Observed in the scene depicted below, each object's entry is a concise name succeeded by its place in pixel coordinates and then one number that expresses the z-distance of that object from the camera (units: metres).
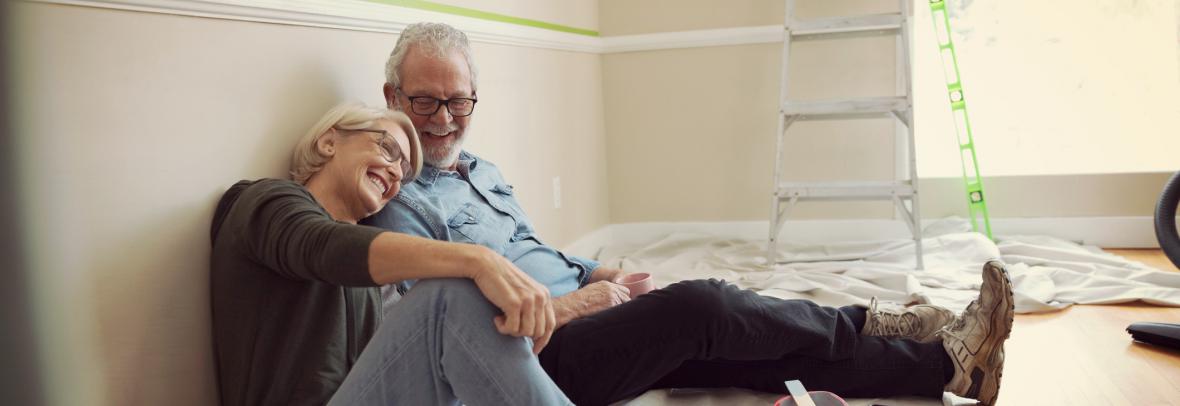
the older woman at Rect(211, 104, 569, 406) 1.14
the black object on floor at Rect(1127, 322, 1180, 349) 2.12
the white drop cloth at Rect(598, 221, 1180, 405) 2.65
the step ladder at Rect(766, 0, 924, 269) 3.25
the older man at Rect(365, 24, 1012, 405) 1.55
